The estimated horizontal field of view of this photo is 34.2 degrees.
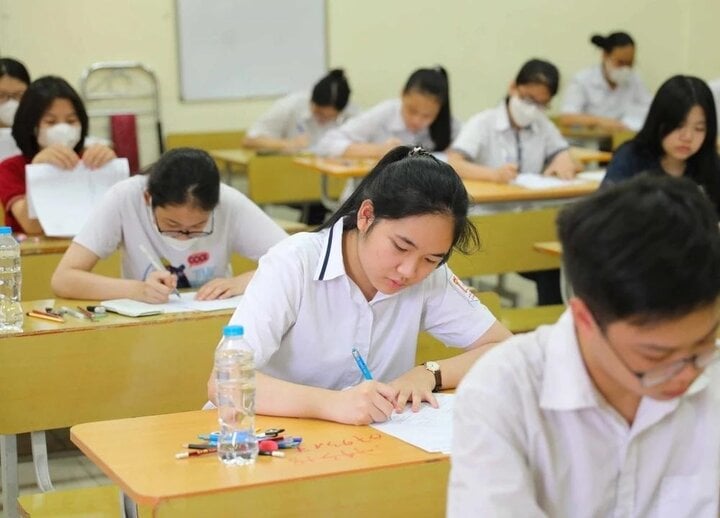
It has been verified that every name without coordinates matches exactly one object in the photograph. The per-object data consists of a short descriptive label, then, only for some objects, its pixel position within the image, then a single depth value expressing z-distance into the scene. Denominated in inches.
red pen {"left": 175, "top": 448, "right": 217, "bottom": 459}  75.4
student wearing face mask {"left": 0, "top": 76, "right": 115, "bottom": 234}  164.7
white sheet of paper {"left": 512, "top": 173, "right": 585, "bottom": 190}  200.7
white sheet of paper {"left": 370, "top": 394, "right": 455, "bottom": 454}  77.6
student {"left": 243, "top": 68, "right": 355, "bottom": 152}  280.5
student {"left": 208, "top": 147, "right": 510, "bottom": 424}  84.5
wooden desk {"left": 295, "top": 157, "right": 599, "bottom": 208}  192.6
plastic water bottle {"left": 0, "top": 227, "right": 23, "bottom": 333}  123.3
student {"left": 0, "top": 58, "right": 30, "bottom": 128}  227.9
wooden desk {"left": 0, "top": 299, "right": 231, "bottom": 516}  105.8
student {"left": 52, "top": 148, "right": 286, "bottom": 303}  122.6
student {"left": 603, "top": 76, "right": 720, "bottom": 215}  159.9
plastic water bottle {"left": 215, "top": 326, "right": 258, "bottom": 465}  76.0
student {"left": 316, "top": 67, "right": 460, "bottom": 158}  231.8
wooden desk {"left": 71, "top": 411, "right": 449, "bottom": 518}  69.4
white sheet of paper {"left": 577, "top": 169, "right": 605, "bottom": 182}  210.5
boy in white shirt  46.8
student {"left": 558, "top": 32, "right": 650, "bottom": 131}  337.4
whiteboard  300.5
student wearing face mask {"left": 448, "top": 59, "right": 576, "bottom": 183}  220.2
